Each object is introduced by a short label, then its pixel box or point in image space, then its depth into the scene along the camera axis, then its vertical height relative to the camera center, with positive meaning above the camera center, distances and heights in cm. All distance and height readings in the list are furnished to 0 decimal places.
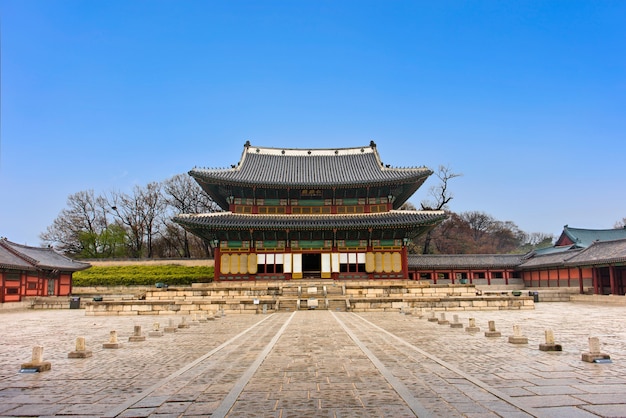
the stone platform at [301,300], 2733 -203
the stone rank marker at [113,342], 1301 -208
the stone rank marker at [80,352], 1127 -203
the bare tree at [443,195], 6535 +1049
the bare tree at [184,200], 6675 +1027
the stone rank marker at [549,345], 1127 -199
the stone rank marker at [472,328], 1588 -218
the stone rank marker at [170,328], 1683 -220
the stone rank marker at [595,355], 964 -193
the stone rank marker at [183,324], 1815 -222
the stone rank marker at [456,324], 1750 -224
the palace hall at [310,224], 3809 +365
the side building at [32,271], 3522 -2
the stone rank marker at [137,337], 1430 -212
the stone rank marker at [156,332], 1560 -218
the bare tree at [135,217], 6581 +774
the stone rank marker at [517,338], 1259 -201
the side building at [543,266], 3875 -3
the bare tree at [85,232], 6128 +539
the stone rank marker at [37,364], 949 -196
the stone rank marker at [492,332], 1428 -211
